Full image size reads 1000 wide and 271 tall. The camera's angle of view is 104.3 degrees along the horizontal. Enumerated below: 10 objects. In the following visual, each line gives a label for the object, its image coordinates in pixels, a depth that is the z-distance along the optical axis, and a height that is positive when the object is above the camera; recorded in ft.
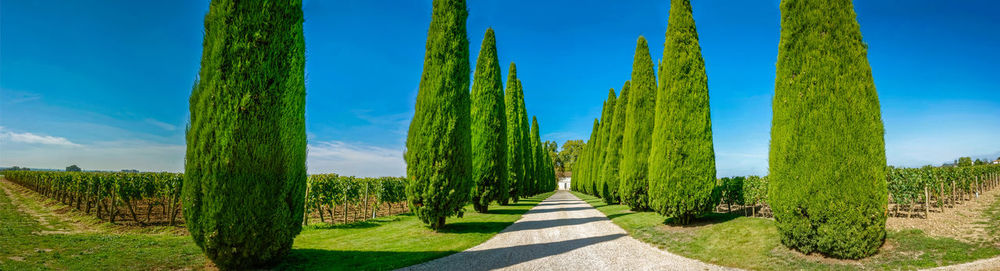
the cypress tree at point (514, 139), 82.23 +6.47
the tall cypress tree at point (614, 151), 72.84 +3.70
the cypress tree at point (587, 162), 123.44 +2.76
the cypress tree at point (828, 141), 22.40 +2.12
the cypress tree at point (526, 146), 101.40 +5.87
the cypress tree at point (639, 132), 53.83 +5.54
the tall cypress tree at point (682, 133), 37.99 +3.99
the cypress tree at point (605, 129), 90.79 +9.69
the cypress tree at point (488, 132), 61.11 +5.78
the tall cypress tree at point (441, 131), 38.40 +3.56
